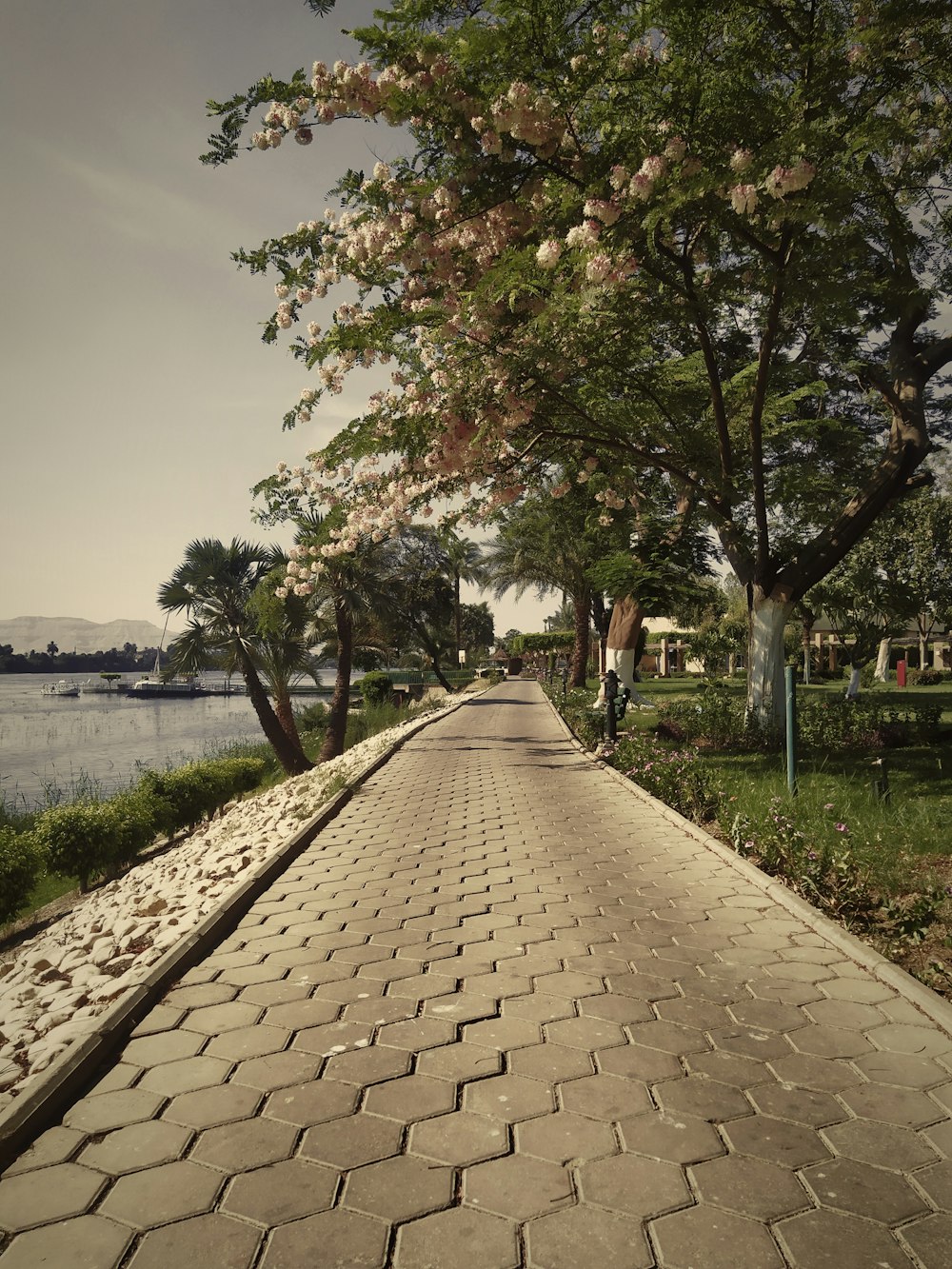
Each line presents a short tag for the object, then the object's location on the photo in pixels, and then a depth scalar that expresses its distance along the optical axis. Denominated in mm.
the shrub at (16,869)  8070
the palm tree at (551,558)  17797
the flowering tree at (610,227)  5984
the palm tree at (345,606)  18625
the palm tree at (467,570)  35138
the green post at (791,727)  7266
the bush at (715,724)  11883
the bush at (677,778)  7625
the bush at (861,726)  11805
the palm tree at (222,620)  17047
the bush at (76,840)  9266
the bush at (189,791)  11711
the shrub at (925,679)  31998
